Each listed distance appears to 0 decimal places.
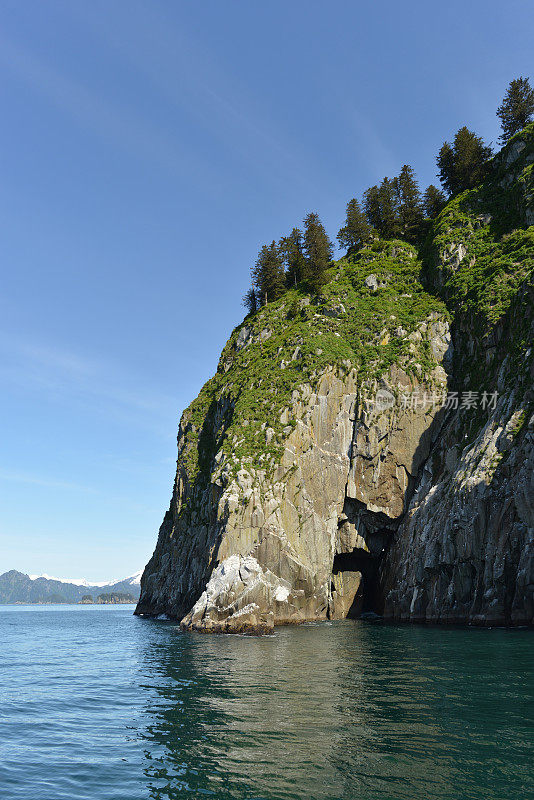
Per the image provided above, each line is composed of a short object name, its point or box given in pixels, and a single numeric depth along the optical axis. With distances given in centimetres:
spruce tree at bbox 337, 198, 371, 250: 9012
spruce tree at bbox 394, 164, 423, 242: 8906
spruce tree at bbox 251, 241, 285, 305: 9306
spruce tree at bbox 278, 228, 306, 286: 9025
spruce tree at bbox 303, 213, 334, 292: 8250
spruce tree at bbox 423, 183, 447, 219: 9175
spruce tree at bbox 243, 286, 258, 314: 10225
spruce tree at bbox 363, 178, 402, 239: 9044
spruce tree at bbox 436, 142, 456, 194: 8738
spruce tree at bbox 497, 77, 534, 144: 8006
